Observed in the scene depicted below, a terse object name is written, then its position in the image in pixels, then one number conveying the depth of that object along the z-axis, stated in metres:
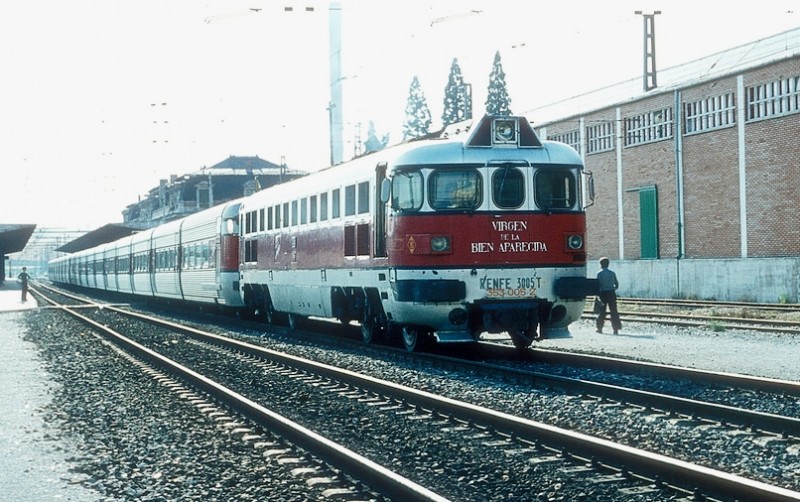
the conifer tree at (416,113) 104.06
